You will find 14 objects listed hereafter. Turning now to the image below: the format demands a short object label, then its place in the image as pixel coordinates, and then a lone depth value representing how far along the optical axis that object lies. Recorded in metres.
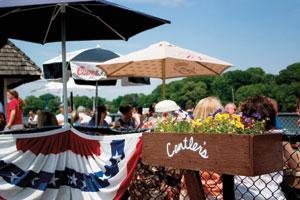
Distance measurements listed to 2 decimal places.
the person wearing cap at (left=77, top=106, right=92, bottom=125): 14.51
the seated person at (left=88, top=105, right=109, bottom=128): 11.15
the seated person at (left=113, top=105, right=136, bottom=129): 10.82
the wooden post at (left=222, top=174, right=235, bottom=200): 2.87
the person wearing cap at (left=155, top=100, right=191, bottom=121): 8.57
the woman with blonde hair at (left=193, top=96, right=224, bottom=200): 3.78
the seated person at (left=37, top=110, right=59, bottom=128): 8.07
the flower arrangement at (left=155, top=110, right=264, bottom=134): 2.54
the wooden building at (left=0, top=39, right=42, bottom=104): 17.86
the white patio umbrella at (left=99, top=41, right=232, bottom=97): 9.12
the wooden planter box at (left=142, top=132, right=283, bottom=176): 2.36
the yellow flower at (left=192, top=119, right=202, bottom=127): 2.74
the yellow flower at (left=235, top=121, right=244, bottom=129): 2.53
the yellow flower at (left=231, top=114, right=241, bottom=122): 2.61
